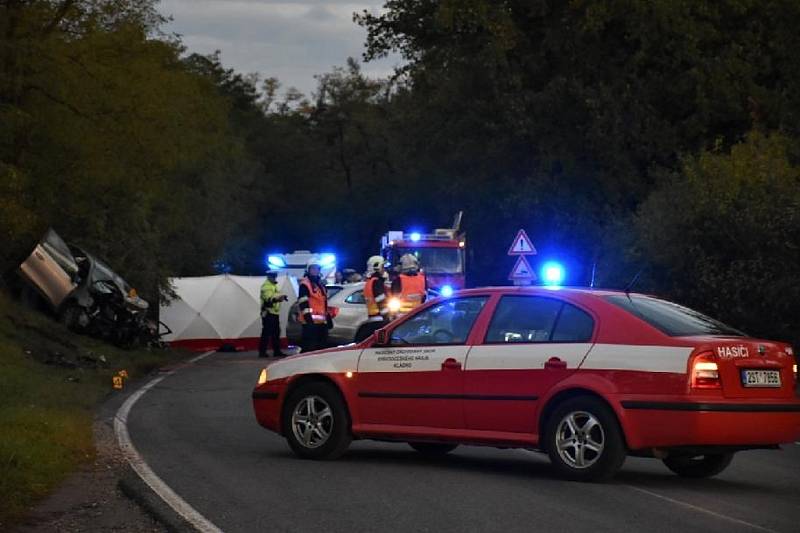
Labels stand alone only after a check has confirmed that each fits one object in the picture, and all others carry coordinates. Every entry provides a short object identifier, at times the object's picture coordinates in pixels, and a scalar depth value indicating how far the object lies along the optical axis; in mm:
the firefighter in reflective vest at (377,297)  20328
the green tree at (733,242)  24906
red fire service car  10602
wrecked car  28172
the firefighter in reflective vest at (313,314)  20562
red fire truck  37375
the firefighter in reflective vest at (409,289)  20562
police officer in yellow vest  28578
